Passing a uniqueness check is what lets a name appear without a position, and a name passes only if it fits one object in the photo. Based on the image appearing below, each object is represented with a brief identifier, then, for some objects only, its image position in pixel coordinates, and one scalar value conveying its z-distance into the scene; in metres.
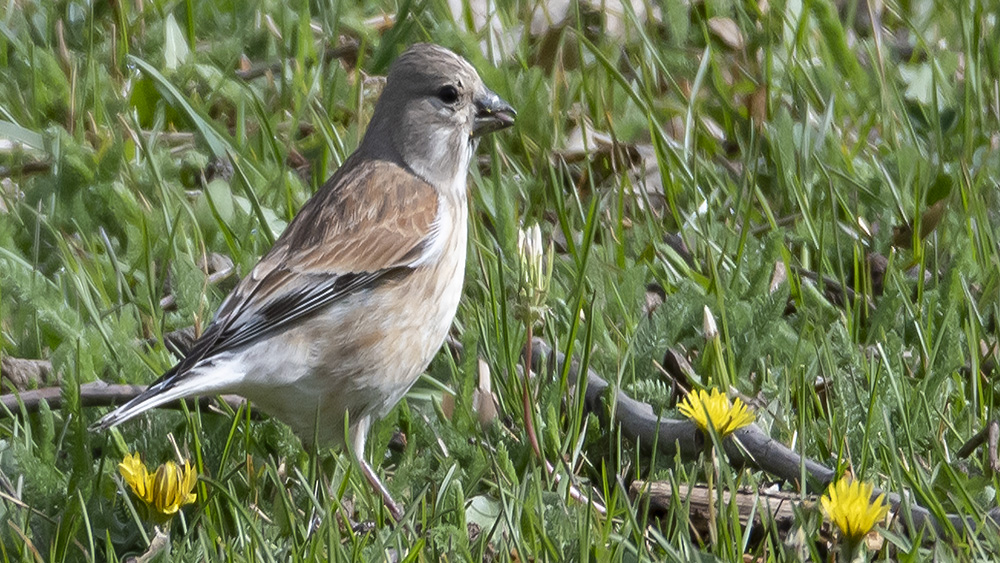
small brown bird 7.14
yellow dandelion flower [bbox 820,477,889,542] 5.12
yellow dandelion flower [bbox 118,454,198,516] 5.82
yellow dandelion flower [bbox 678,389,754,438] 5.95
